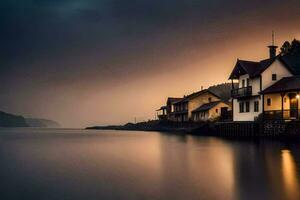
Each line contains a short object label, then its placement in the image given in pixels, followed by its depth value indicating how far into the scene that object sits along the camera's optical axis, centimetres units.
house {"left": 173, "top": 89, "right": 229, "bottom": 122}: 7419
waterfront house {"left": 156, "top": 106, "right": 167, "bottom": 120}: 10638
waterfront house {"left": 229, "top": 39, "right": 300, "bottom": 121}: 4353
